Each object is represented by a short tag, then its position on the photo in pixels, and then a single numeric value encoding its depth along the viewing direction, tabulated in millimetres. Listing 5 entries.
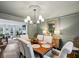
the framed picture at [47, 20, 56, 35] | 3511
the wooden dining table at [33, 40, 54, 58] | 1395
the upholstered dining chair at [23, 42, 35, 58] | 1251
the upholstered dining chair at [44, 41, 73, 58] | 1098
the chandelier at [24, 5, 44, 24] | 2069
